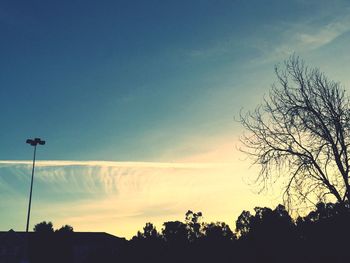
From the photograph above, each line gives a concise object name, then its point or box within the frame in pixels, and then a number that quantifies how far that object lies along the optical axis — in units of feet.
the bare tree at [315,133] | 49.80
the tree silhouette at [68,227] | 305.73
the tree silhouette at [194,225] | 300.55
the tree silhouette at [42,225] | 327.98
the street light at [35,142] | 130.93
